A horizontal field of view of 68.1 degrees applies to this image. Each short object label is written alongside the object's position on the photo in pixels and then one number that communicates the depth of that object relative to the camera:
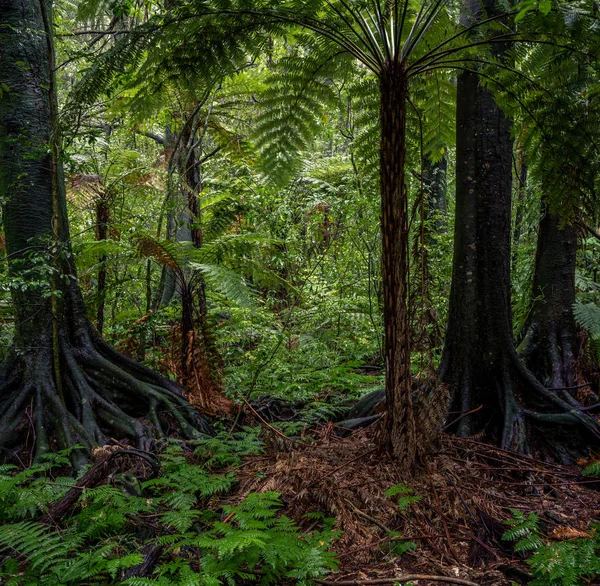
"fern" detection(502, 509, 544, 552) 2.14
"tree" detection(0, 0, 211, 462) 3.79
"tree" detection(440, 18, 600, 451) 3.78
